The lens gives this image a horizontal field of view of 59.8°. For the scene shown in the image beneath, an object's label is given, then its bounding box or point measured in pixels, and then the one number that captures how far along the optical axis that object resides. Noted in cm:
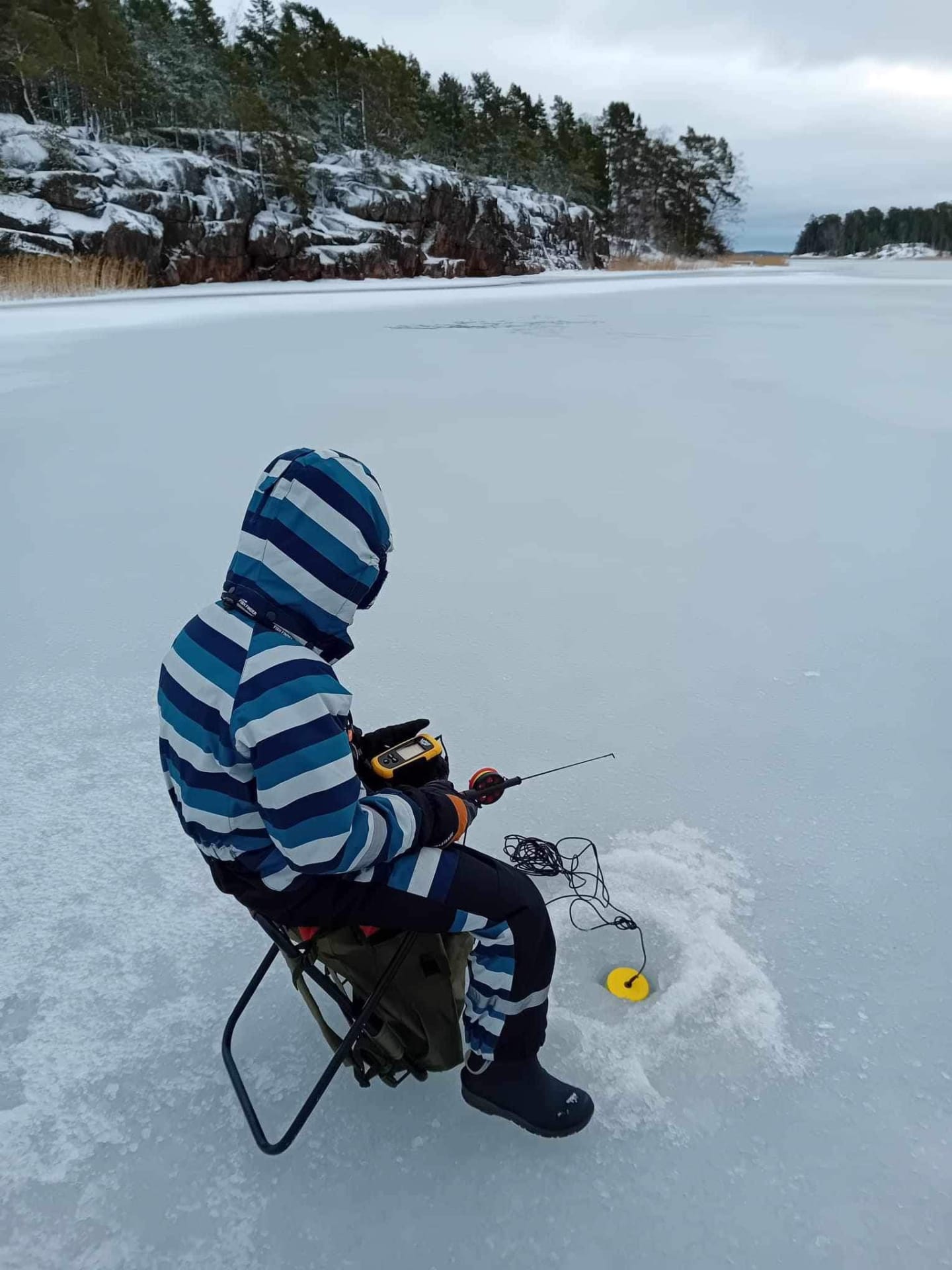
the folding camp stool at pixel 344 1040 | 126
